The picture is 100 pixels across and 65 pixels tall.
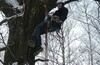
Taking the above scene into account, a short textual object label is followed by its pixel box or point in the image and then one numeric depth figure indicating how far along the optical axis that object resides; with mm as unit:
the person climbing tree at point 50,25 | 10407
